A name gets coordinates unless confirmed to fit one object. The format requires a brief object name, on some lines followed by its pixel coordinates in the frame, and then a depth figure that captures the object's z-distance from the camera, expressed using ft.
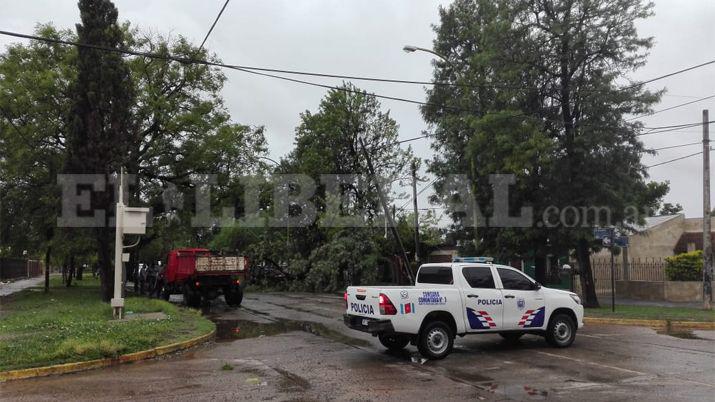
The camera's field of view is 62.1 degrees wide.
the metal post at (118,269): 51.47
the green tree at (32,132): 83.66
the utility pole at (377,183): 98.33
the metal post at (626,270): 91.47
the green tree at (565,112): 65.36
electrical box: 52.49
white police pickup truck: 33.81
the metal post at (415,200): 88.33
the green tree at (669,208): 238.68
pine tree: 66.18
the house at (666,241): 110.83
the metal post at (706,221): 68.39
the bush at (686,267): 84.02
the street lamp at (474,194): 63.21
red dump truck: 73.61
